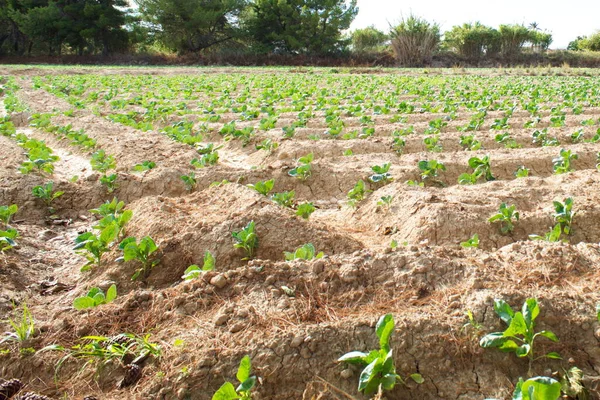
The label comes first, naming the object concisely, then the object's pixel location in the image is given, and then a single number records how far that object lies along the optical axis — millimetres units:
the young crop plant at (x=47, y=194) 5320
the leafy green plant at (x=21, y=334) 2840
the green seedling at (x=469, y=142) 7534
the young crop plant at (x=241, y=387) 2219
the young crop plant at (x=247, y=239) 3803
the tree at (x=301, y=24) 40906
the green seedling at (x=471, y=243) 3826
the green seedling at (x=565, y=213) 4238
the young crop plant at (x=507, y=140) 7617
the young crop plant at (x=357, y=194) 5191
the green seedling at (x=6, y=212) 4586
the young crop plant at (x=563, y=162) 6078
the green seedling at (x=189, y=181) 5778
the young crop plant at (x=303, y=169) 5910
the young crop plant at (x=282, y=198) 5020
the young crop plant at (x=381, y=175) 5531
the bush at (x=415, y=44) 38531
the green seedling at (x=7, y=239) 3897
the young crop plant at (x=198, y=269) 3289
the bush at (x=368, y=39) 46875
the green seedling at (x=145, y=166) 6367
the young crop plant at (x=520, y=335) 2506
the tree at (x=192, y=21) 40281
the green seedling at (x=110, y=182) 5793
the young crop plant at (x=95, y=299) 3064
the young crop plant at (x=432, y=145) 7523
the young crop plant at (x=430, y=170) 5844
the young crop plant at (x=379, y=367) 2338
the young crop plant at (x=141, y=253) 3547
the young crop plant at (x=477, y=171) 5738
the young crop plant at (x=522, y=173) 5934
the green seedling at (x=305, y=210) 4738
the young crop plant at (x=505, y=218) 4230
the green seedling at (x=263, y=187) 5136
